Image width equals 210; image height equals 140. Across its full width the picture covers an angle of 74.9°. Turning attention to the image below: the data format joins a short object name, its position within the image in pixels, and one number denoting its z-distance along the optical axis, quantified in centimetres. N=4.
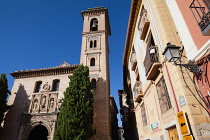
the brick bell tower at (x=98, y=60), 1184
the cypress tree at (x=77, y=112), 893
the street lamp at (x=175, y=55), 379
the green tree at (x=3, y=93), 1177
